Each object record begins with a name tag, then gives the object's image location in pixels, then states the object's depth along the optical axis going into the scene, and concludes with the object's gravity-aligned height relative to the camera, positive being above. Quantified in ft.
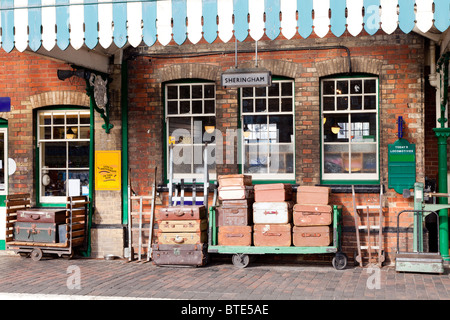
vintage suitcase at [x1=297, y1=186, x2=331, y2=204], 31.32 -1.98
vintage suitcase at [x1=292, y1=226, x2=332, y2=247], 30.94 -4.17
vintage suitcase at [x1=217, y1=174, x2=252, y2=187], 31.96 -1.13
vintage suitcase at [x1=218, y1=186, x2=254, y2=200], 31.89 -1.85
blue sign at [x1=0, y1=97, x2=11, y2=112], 37.86 +3.86
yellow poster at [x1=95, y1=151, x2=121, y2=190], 35.86 -0.55
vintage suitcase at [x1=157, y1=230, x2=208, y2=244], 32.09 -4.31
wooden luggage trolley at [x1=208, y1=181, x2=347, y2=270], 30.94 -4.46
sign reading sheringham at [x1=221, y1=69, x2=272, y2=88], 30.35 +4.30
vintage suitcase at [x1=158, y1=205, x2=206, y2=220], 32.07 -2.93
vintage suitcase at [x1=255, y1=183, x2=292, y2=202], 31.45 -1.80
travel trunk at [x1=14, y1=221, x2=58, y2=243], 34.47 -4.21
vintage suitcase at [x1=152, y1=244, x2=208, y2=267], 31.89 -5.23
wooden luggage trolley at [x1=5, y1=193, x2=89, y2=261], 34.50 -4.19
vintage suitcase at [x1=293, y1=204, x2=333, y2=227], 30.89 -3.03
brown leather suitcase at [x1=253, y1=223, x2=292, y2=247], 31.32 -4.14
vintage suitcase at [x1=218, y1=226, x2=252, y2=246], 31.73 -4.20
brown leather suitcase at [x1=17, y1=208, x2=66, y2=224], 34.37 -3.22
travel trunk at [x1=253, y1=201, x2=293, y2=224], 31.37 -2.90
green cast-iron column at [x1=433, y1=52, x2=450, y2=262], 31.99 +0.07
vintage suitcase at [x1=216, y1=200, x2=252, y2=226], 31.86 -2.96
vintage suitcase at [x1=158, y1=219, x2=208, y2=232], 32.07 -3.66
